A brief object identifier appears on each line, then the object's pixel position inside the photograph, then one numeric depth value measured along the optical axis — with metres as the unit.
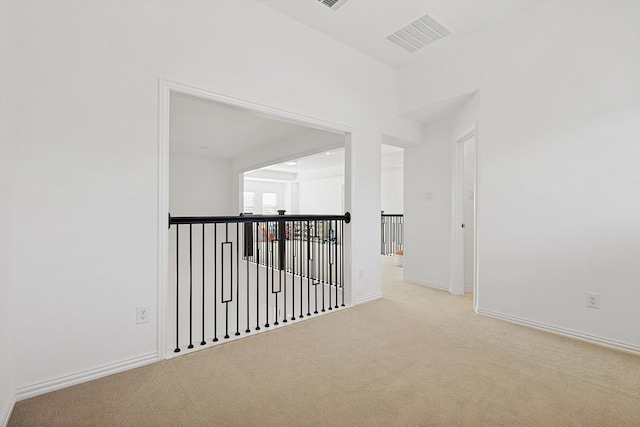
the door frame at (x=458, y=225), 3.96
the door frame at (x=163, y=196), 2.14
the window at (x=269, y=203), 12.48
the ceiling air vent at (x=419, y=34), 2.98
